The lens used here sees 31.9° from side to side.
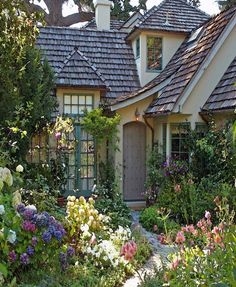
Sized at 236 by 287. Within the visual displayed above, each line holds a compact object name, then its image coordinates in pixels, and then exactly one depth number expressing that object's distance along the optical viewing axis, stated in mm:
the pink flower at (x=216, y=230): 4527
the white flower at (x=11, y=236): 4945
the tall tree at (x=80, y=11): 27109
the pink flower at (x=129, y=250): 4051
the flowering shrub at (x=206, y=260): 4188
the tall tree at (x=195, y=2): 35062
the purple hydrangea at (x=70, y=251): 6086
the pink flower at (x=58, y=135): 11312
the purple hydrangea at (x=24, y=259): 5477
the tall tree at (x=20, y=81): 7895
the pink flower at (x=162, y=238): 4962
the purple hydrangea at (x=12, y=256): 5422
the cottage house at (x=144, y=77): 12039
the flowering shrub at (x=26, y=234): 5410
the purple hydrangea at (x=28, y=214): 5656
